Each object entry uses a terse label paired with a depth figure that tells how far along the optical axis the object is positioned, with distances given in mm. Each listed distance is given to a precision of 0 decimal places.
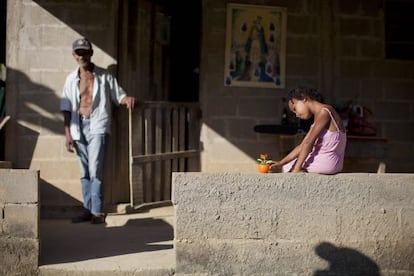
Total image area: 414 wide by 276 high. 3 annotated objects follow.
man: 6277
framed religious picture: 7047
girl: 4669
